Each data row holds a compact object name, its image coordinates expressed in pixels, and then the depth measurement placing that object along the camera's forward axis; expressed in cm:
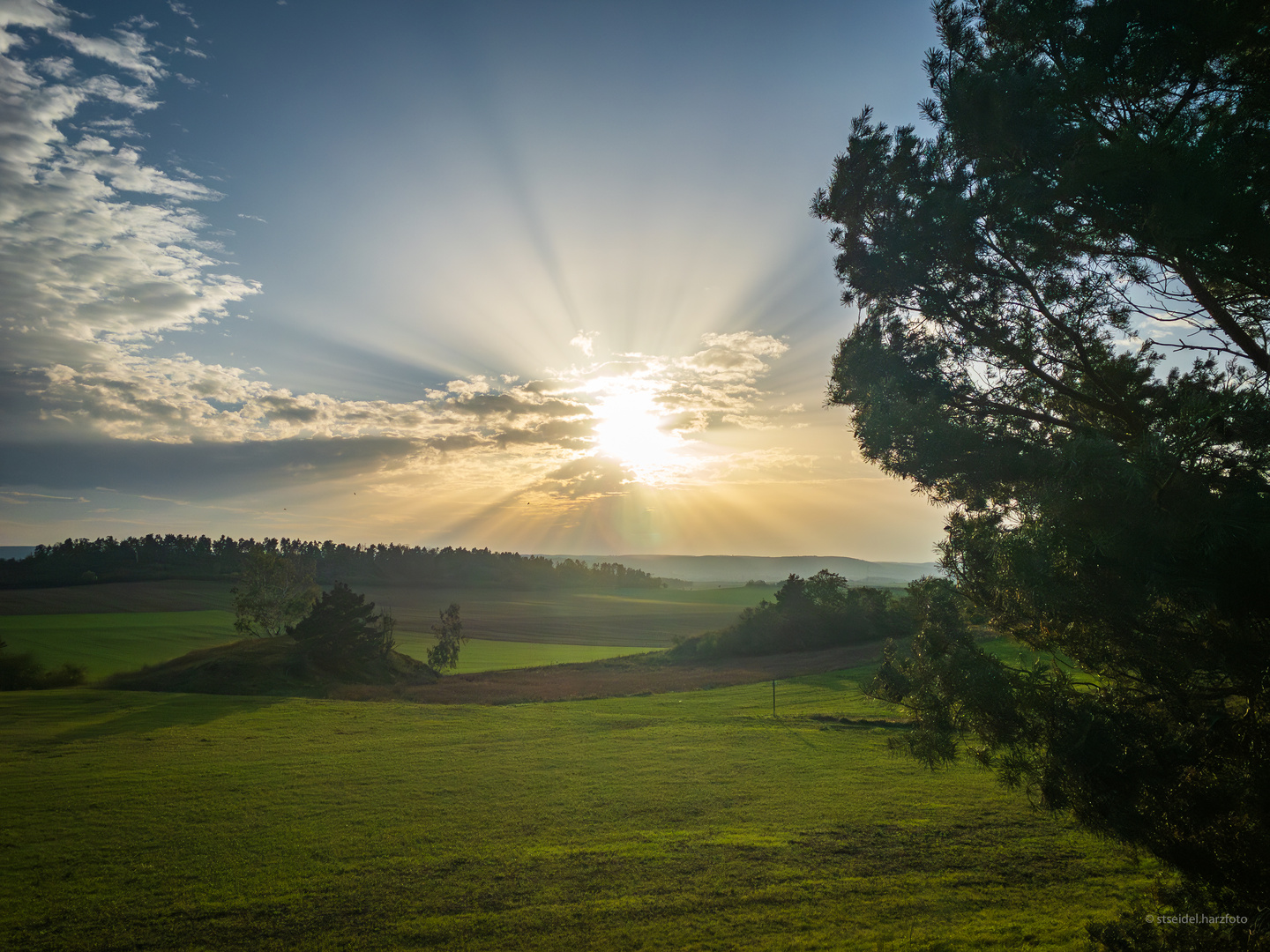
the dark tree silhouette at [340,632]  4138
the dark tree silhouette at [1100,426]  599
